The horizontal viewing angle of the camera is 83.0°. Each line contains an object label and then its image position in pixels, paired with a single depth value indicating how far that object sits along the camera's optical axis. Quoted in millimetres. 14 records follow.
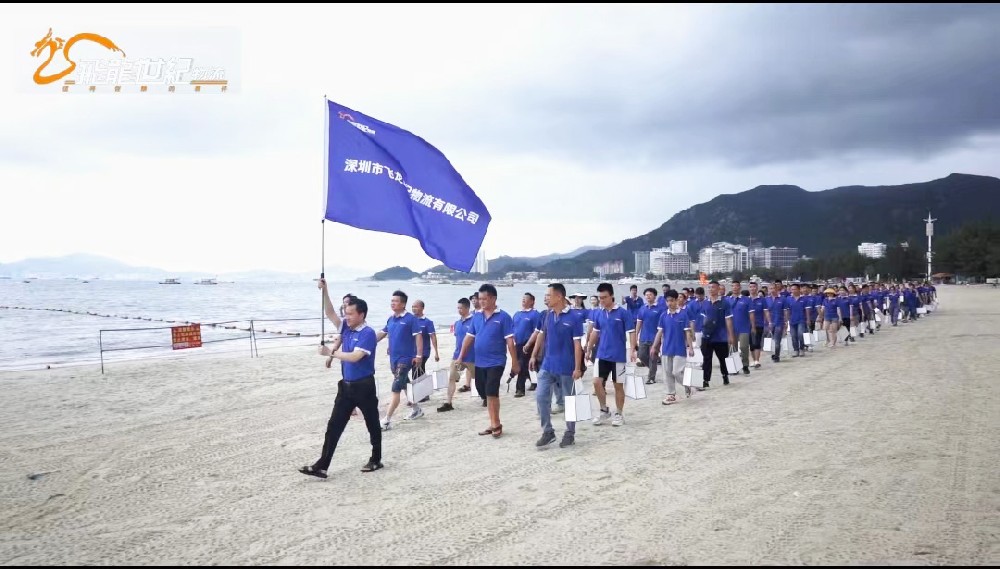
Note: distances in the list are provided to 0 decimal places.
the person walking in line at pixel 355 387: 6137
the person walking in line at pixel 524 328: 10953
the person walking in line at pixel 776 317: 15086
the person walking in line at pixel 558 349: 7422
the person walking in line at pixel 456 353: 10107
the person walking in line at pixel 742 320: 13594
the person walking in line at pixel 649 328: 13086
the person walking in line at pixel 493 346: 7867
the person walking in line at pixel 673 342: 9992
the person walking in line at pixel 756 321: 14230
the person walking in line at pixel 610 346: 8500
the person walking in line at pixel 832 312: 18094
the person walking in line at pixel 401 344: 8812
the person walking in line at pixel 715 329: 11320
